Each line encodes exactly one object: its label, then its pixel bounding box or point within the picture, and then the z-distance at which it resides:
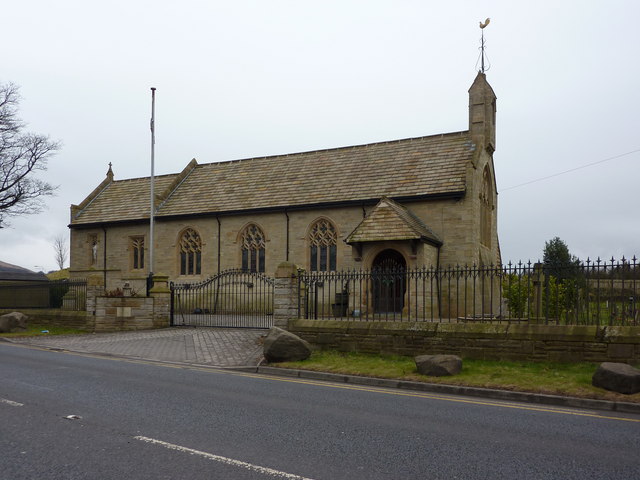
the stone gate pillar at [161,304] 22.44
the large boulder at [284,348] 13.16
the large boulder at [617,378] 9.31
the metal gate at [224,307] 22.67
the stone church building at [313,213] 23.89
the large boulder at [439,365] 11.12
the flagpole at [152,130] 27.86
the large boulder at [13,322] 21.53
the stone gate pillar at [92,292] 21.59
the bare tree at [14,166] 36.44
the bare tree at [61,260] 98.38
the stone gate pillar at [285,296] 15.60
